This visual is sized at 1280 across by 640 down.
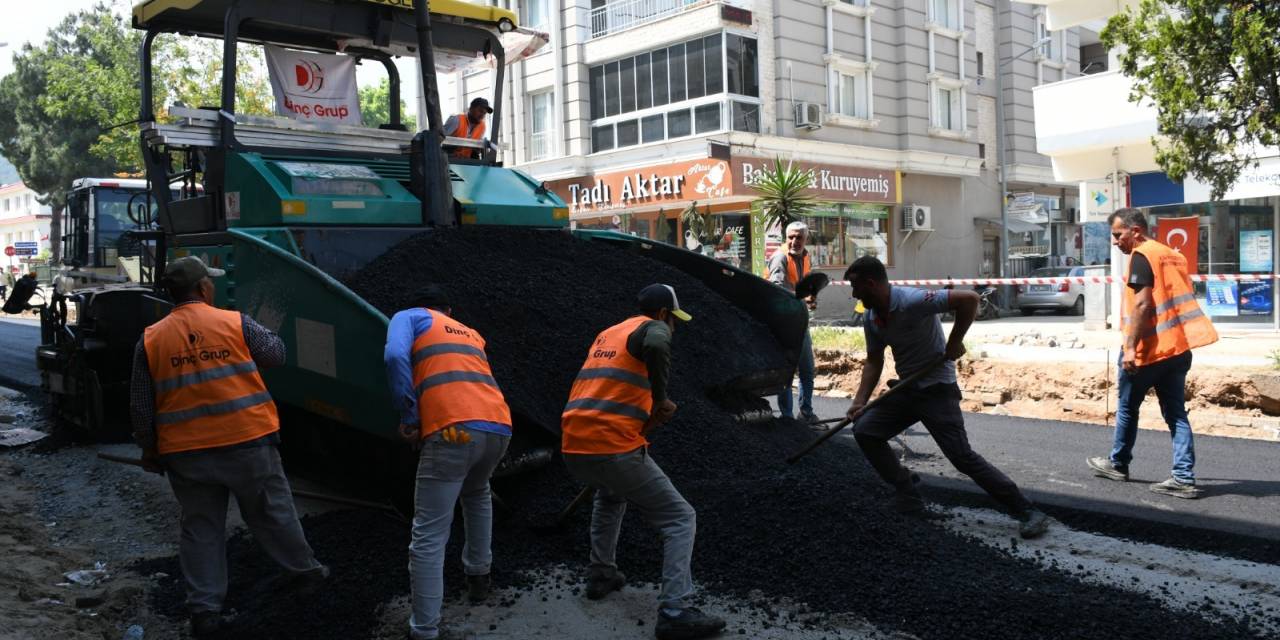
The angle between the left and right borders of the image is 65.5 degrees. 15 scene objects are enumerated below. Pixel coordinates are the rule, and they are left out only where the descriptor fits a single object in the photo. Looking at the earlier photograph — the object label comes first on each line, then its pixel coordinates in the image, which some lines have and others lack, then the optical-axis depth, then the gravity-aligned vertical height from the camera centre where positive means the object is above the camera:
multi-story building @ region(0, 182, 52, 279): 62.62 +5.31
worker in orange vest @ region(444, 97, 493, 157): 7.06 +1.18
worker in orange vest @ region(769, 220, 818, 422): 7.52 +0.09
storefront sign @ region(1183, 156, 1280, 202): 13.51 +1.24
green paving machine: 4.82 +0.56
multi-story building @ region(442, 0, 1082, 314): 20.70 +3.77
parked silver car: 22.73 -0.46
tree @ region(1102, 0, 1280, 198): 8.02 +1.68
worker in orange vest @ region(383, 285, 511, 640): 3.66 -0.50
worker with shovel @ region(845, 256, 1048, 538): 4.75 -0.55
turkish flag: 15.00 +0.54
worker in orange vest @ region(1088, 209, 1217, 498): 5.50 -0.35
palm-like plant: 16.34 +1.44
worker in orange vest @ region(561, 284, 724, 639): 3.68 -0.54
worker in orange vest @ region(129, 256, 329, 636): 3.82 -0.53
